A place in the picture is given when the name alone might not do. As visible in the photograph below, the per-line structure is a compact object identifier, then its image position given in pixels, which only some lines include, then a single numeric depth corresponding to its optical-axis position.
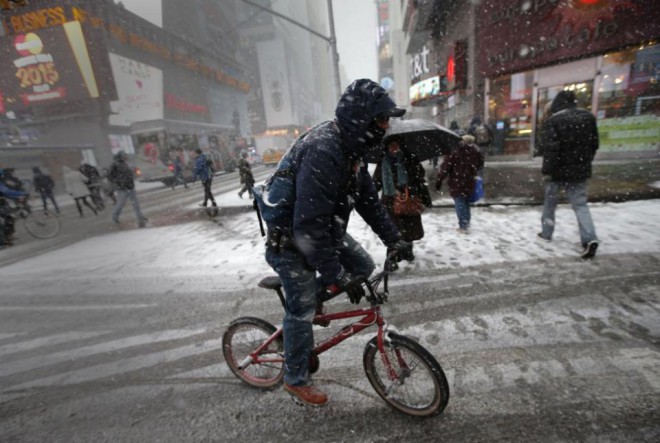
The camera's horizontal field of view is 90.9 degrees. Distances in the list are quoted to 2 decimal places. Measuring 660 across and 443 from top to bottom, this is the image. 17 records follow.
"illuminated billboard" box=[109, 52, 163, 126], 29.83
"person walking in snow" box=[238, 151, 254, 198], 11.91
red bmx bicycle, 2.21
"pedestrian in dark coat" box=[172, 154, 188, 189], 21.56
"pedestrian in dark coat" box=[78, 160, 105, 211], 13.75
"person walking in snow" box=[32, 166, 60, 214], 14.19
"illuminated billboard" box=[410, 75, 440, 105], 19.94
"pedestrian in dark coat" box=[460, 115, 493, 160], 13.23
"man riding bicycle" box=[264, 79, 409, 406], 1.93
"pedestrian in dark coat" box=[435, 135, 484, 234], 5.73
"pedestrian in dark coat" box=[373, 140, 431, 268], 4.47
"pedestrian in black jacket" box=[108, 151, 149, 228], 9.27
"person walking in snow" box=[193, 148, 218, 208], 10.78
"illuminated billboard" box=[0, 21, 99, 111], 26.20
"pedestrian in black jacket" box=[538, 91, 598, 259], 4.52
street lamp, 12.87
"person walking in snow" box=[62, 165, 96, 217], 13.46
